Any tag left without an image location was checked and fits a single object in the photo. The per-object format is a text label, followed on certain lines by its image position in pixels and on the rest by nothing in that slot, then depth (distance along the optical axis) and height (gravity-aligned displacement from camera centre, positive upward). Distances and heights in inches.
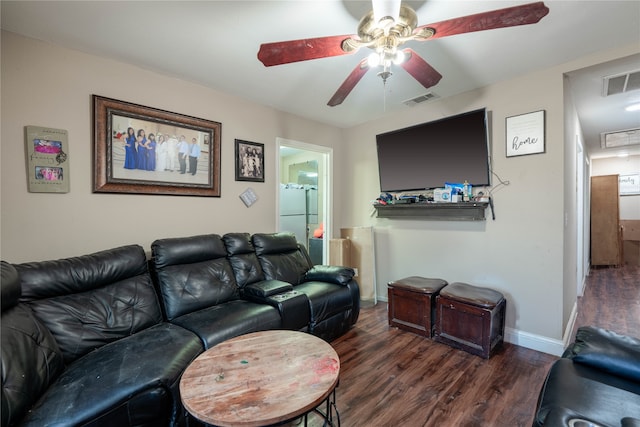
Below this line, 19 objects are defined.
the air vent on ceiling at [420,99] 116.8 +50.3
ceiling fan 48.3 +35.9
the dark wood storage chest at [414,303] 104.7 -36.7
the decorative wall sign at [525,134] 96.0 +28.2
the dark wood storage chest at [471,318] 90.7 -37.4
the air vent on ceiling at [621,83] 92.2 +45.8
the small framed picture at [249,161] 119.0 +23.5
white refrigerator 187.8 +0.6
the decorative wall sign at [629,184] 223.9 +22.1
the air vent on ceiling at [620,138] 159.0 +45.1
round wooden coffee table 41.2 -29.9
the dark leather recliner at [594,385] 39.6 -30.1
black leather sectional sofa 48.4 -28.6
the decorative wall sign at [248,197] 121.6 +7.4
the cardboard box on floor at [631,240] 231.1 -25.7
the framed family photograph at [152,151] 85.7 +22.3
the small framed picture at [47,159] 74.2 +15.5
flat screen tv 107.9 +25.8
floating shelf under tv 109.3 +0.5
